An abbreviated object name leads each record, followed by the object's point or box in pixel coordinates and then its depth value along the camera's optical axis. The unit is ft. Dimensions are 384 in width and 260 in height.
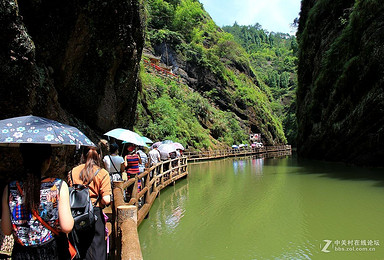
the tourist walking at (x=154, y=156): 32.45
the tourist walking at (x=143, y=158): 27.83
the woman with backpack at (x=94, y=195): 8.09
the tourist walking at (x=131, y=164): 21.15
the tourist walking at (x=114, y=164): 15.84
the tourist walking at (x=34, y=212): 5.82
